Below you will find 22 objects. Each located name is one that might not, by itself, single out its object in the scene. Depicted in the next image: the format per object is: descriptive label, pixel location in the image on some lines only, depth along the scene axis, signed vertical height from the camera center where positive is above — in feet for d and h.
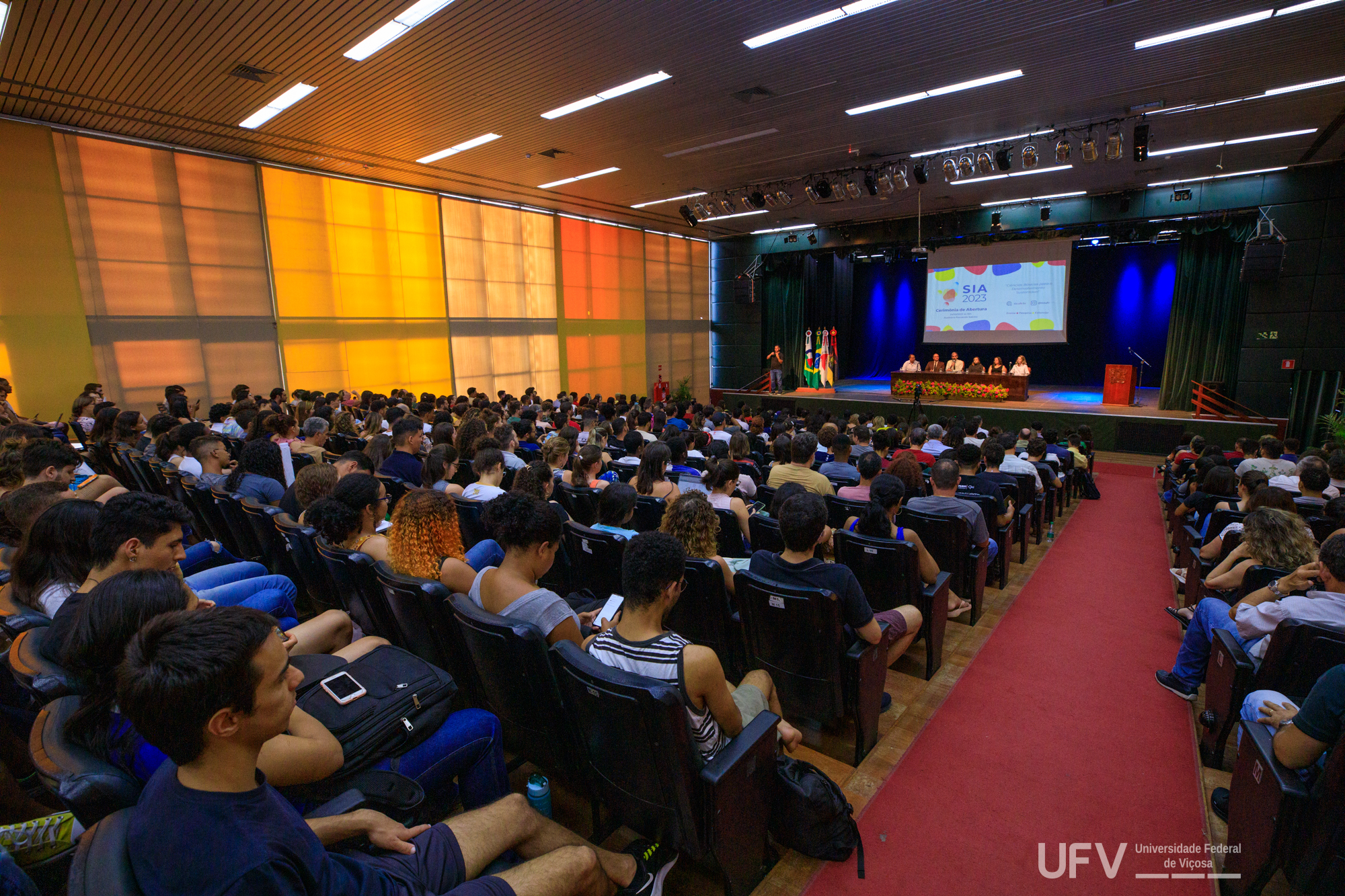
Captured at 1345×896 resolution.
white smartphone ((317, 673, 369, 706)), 5.74 -3.18
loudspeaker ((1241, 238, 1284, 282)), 34.60 +4.30
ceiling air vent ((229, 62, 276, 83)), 20.53 +9.46
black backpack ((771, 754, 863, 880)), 6.74 -5.20
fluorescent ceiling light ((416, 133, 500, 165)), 28.89 +9.89
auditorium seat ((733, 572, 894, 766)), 8.09 -4.35
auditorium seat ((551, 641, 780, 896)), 5.55 -4.11
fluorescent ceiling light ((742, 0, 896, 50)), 17.34 +9.48
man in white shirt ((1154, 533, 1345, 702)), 7.68 -3.81
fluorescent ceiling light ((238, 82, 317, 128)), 22.72 +9.65
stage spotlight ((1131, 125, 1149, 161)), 25.04 +8.07
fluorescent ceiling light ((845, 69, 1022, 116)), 22.33 +9.59
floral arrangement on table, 46.37 -3.85
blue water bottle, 6.98 -5.01
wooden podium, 43.29 -3.34
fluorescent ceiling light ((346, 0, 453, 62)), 17.10 +9.51
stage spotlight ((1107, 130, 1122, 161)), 25.44 +8.00
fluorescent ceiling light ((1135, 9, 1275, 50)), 18.02 +9.34
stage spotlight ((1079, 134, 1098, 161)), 25.57 +7.99
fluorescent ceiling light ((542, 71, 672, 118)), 22.24 +9.69
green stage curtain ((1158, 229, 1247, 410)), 39.01 +1.31
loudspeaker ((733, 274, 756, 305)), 55.93 +5.03
